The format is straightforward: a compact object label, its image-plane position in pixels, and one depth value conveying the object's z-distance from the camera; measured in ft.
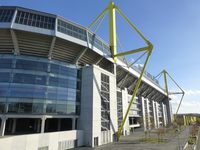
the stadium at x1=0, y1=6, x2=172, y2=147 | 106.01
